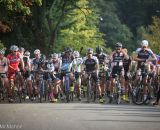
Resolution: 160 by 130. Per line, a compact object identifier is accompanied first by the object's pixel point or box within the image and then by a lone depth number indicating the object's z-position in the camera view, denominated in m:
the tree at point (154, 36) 62.94
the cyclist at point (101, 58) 26.40
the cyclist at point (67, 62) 23.75
